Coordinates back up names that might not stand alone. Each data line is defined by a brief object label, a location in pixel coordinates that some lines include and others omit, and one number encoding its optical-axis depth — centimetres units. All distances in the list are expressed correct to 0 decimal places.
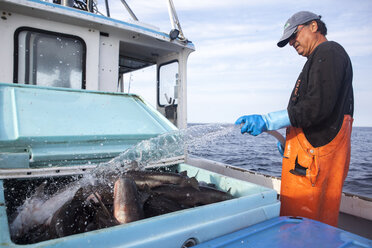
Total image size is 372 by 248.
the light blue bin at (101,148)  124
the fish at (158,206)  183
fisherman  224
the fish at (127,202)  168
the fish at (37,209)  176
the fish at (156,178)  230
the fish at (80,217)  162
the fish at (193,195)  205
